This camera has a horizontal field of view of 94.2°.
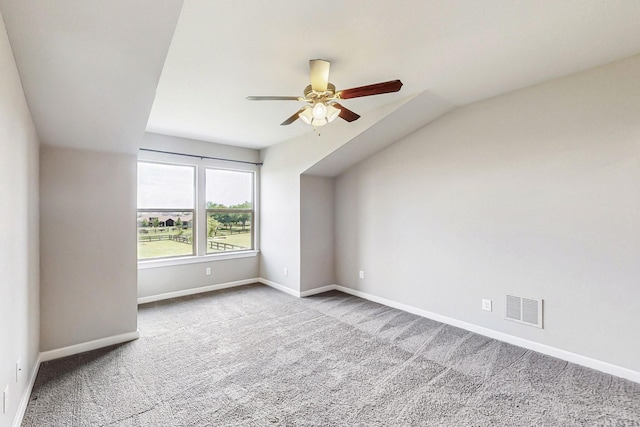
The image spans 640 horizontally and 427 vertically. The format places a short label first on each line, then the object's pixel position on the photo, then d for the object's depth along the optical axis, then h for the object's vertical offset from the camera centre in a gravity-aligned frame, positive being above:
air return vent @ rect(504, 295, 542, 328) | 2.89 -0.97
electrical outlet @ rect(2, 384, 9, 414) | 1.60 -1.00
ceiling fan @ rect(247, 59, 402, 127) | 2.25 +0.95
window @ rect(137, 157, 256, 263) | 4.49 +0.10
